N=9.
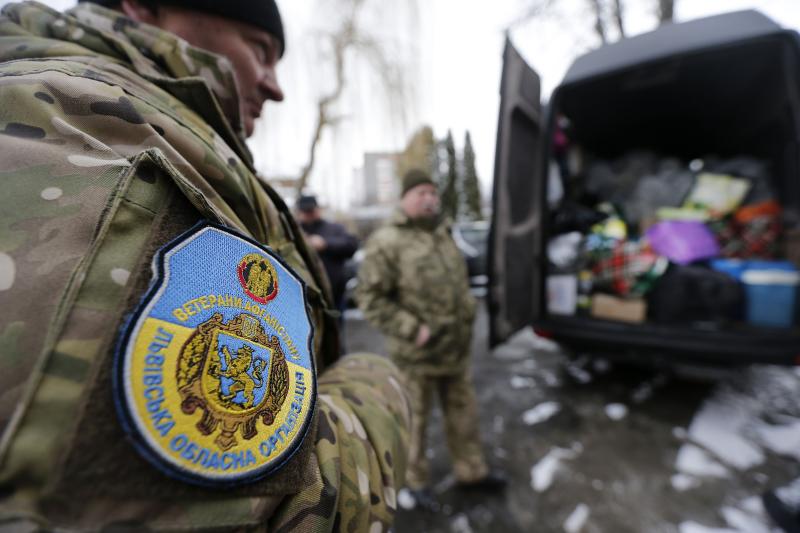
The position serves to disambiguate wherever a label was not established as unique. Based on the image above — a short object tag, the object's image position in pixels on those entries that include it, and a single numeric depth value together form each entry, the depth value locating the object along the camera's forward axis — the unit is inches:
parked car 249.9
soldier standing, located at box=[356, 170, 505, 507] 79.2
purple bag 111.3
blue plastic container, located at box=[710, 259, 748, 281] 101.5
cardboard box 105.0
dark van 87.7
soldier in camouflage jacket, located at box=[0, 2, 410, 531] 12.0
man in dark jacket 137.5
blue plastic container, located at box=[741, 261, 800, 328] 91.5
